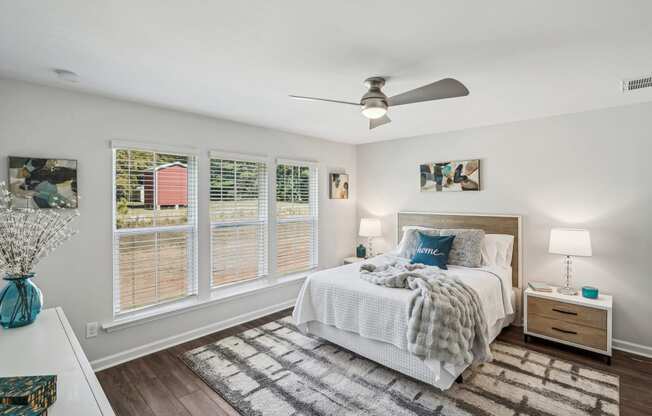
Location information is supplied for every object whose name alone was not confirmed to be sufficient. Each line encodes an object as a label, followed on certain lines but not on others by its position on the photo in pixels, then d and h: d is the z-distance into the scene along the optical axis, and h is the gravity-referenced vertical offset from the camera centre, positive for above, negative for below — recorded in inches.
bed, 98.2 -38.4
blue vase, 65.9 -20.9
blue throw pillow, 137.9 -21.2
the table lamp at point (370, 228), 191.3 -15.3
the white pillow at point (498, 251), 143.3 -21.9
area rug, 89.0 -56.9
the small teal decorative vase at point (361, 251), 199.8 -30.8
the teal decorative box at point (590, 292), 119.6 -34.0
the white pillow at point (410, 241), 153.6 -19.1
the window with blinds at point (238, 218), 144.2 -7.1
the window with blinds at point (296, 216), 170.4 -7.6
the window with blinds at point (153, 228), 117.6 -9.8
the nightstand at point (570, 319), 113.6 -44.1
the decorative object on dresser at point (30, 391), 38.3 -23.7
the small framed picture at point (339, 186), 196.2 +10.7
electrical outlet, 108.4 -43.1
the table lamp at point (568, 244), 119.0 -15.9
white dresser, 41.8 -26.5
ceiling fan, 78.7 +28.6
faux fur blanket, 90.7 -35.2
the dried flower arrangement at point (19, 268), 66.3 -13.9
